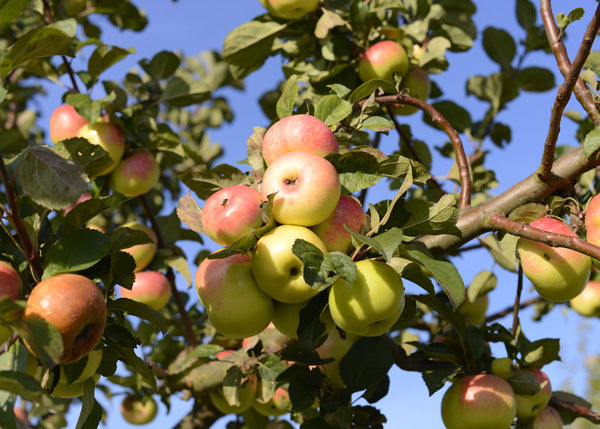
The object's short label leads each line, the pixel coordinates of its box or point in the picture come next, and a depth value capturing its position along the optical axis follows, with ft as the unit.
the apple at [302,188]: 3.36
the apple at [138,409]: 8.16
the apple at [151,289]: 6.68
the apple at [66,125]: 6.40
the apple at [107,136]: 6.13
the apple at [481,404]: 4.61
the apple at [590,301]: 6.37
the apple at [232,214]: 3.43
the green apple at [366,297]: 3.24
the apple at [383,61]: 5.81
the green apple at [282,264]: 3.26
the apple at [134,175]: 6.31
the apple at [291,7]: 6.04
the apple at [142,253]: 6.87
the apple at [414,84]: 6.41
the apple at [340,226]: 3.54
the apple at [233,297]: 3.47
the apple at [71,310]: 2.93
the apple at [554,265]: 3.94
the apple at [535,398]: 5.10
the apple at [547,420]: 5.25
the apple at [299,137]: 3.69
